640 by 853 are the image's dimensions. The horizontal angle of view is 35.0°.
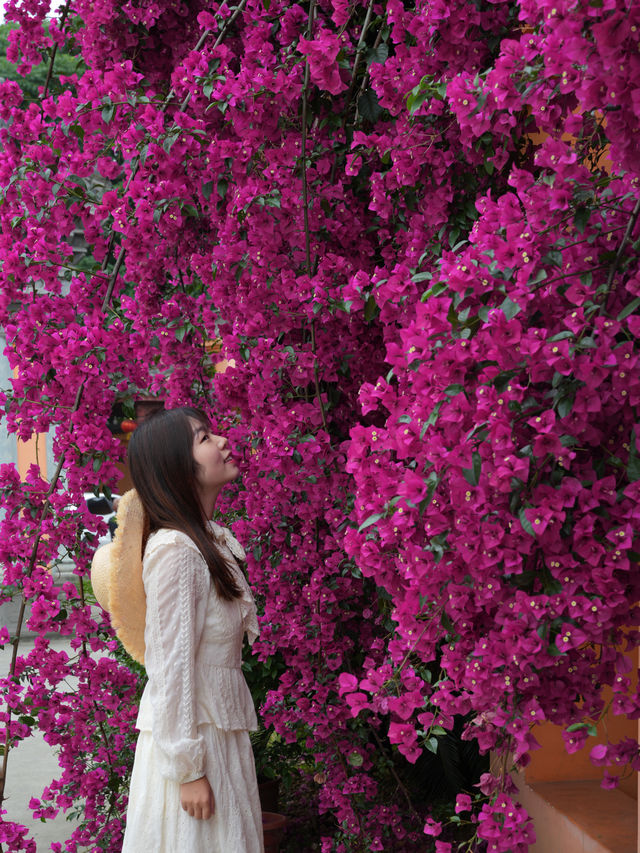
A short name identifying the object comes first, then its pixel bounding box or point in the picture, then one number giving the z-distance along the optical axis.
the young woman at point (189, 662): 2.23
